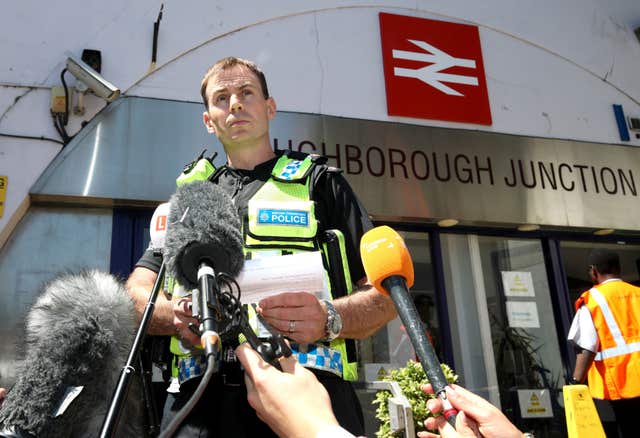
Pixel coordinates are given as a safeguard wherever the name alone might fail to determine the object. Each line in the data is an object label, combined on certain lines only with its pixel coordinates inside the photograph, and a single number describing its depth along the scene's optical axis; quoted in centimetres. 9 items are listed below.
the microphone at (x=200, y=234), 124
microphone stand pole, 104
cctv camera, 488
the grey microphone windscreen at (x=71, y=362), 133
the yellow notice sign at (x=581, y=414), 390
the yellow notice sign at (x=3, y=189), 465
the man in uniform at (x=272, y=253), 166
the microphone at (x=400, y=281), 99
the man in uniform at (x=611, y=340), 469
